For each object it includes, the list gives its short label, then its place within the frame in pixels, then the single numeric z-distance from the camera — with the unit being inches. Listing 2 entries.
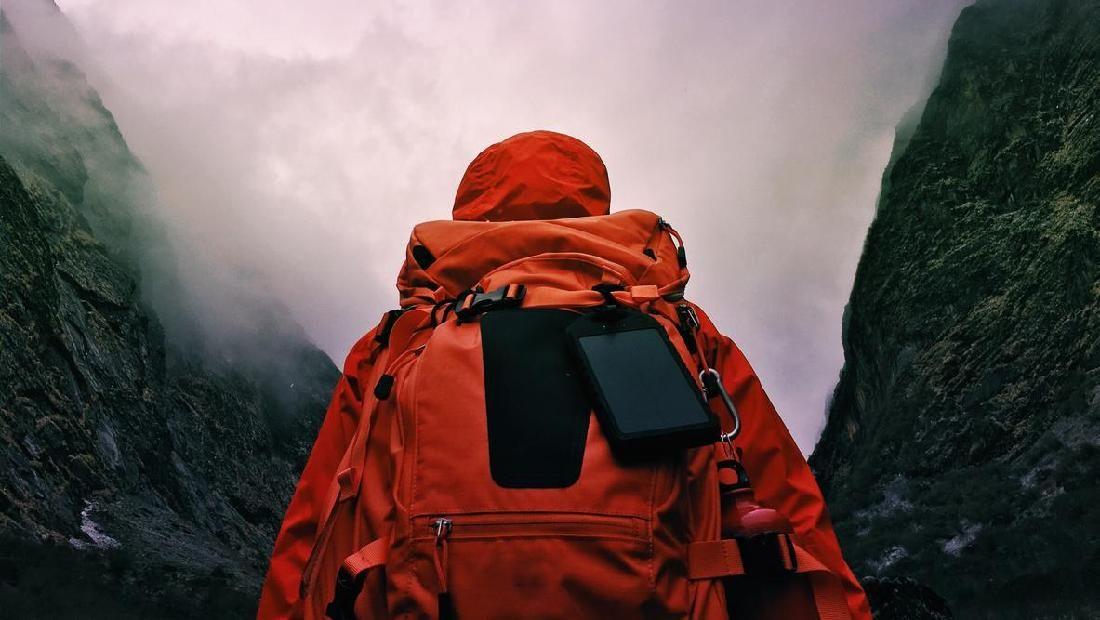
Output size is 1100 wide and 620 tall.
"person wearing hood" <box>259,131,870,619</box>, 73.7
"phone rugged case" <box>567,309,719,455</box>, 60.5
